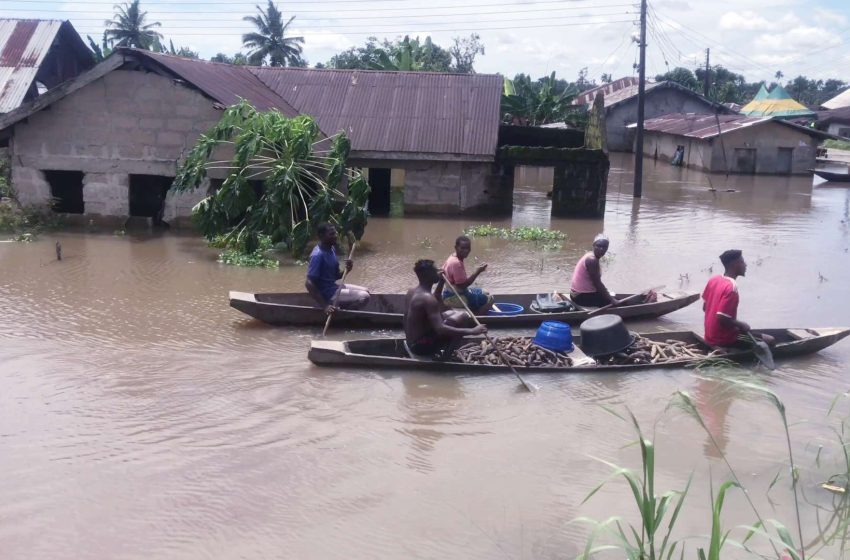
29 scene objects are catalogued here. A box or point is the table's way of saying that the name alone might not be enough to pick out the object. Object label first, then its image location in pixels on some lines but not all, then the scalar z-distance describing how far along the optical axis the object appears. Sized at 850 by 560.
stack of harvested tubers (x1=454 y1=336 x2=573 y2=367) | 8.77
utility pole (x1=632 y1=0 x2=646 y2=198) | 23.48
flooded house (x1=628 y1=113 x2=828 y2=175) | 32.56
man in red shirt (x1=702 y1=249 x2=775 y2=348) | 8.49
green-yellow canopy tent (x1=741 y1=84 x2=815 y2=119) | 44.78
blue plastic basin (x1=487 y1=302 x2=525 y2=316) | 10.66
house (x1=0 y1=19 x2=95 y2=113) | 20.89
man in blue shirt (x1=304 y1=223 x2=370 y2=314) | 9.87
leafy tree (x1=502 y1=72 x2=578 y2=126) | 35.81
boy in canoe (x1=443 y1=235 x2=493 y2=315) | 9.80
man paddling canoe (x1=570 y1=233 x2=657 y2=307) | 10.45
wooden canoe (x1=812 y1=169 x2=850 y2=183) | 29.73
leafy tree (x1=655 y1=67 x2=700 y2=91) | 60.54
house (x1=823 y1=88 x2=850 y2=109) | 53.25
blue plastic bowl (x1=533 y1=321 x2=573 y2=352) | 8.98
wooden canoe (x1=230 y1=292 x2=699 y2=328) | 10.09
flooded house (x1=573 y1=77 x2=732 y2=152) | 43.12
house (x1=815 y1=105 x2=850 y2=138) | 44.94
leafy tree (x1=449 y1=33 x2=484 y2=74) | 47.97
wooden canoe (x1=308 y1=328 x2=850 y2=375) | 8.55
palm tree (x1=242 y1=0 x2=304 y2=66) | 42.56
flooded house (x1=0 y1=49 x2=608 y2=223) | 16.23
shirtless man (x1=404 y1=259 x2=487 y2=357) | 8.16
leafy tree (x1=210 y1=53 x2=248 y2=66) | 44.17
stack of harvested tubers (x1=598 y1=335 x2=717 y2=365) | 8.91
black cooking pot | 8.91
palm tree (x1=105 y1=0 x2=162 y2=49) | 39.91
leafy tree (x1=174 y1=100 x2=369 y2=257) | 14.29
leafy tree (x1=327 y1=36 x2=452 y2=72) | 29.56
